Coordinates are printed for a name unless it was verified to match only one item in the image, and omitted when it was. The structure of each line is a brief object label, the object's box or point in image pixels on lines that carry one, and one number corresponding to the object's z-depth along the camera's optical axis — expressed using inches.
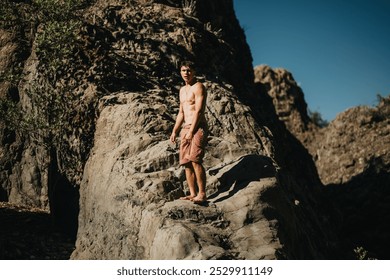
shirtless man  320.5
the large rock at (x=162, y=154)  309.6
